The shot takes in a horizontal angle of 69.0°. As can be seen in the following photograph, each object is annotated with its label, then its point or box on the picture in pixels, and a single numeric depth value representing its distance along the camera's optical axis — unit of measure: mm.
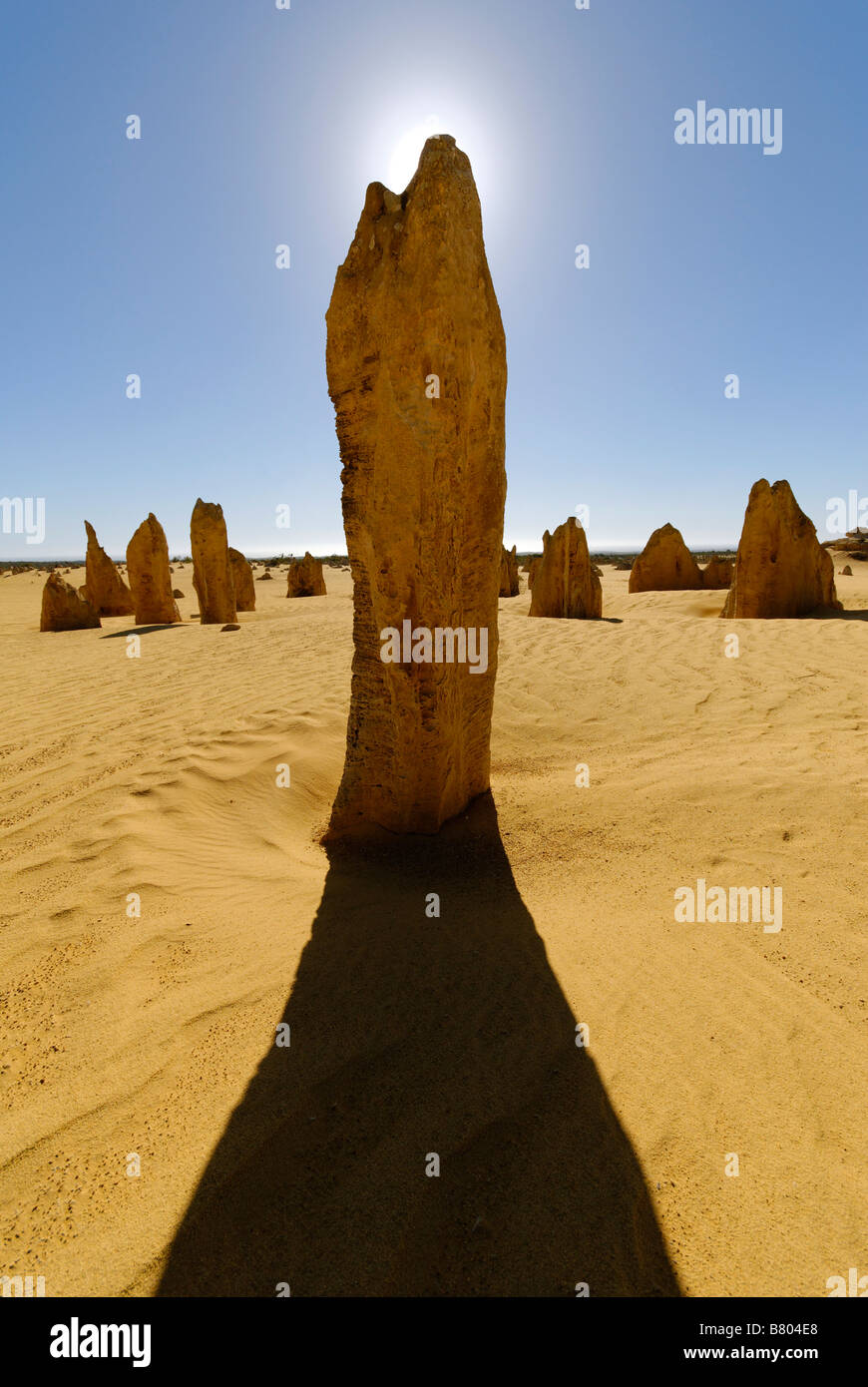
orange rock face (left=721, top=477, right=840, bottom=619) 10031
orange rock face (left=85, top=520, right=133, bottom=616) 15569
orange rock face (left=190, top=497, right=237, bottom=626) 12648
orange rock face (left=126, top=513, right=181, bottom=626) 12688
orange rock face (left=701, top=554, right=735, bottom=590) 17438
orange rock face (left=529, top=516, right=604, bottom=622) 11781
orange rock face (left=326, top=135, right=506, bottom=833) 2863
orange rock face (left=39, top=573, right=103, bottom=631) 12742
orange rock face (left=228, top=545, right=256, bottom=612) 17859
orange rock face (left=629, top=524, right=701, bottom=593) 16609
